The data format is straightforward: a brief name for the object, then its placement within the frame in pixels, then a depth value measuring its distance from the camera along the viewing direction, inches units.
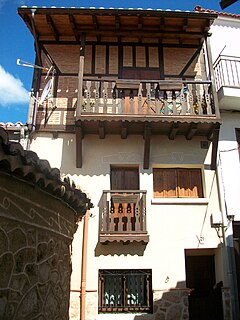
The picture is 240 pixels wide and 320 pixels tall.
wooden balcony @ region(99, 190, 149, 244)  331.0
